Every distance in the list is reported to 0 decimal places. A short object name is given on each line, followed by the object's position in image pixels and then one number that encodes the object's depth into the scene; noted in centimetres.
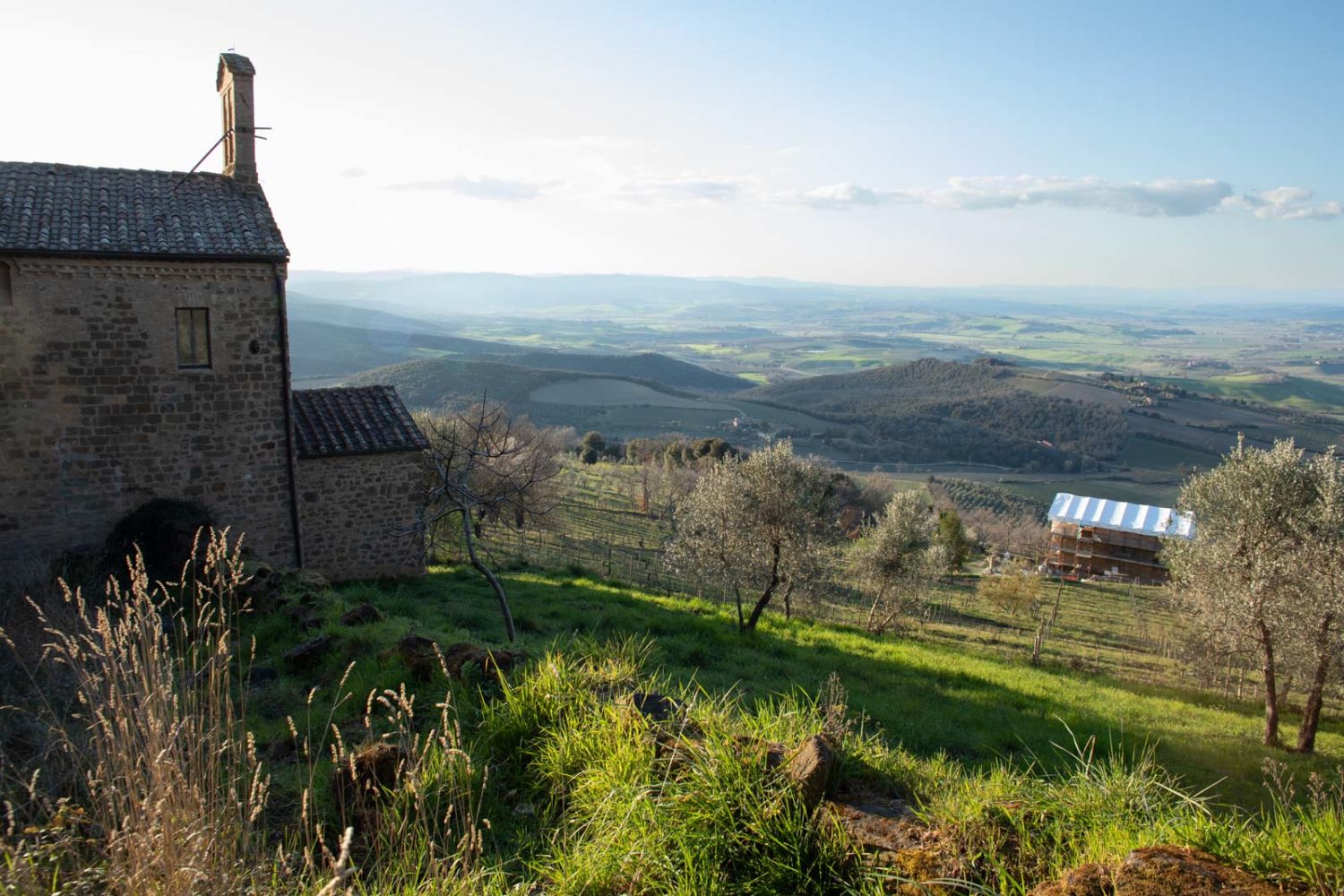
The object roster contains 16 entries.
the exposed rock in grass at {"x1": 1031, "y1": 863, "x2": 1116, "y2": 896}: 344
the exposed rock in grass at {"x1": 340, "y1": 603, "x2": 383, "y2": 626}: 1116
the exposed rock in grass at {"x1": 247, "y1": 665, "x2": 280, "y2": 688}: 878
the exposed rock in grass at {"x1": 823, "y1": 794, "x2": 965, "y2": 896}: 385
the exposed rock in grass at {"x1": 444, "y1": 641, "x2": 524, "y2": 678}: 736
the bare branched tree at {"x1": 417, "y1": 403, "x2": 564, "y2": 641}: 942
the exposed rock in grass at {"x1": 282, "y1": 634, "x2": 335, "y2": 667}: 910
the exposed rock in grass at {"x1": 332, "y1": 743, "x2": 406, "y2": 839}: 509
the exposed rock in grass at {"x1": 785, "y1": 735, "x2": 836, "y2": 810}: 437
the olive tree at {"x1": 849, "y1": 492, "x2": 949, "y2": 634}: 2620
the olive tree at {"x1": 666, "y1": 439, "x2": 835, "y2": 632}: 2028
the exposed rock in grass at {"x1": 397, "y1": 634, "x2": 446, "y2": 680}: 779
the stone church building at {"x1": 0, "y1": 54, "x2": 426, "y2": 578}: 1320
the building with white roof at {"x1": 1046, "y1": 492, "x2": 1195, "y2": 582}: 4916
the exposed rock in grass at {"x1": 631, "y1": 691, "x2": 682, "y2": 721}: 560
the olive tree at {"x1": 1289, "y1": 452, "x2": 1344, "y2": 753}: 1591
